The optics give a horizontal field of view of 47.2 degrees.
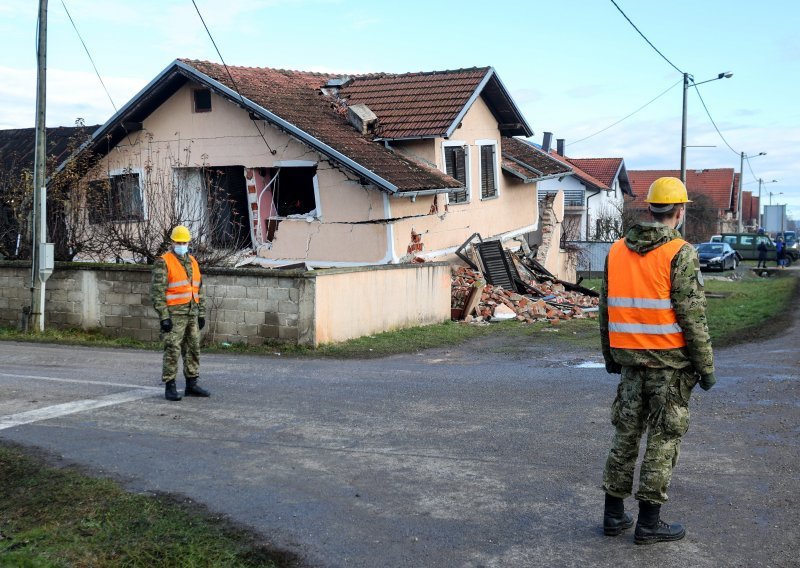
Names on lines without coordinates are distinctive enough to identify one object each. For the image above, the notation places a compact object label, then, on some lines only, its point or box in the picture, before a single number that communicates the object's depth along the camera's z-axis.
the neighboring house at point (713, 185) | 76.25
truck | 70.75
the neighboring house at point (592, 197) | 48.78
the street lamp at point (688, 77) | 33.81
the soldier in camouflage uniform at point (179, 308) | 9.50
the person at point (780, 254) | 48.69
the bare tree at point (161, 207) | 17.81
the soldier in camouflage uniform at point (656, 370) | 5.07
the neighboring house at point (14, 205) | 18.67
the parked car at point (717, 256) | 43.19
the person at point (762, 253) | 47.31
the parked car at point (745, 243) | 51.88
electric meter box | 15.98
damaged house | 19.98
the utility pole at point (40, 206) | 16.12
